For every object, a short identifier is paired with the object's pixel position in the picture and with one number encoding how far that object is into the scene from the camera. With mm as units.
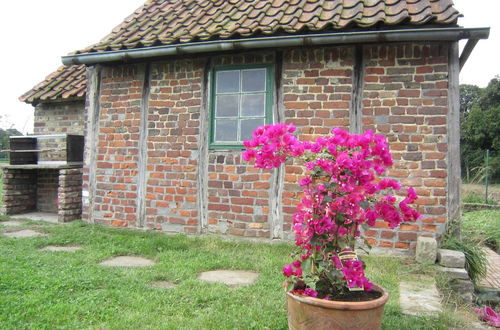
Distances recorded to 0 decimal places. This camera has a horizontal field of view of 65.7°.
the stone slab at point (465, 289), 4195
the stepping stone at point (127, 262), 4465
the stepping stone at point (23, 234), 5897
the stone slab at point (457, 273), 4246
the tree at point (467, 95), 36938
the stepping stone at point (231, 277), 3875
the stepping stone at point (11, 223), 6665
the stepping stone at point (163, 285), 3670
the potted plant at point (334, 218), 2344
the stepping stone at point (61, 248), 5073
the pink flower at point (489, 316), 3535
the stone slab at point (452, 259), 4316
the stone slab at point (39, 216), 7297
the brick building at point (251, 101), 4746
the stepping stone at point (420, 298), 3145
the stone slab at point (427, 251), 4414
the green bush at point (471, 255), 4648
